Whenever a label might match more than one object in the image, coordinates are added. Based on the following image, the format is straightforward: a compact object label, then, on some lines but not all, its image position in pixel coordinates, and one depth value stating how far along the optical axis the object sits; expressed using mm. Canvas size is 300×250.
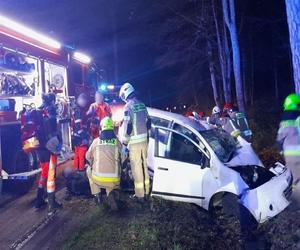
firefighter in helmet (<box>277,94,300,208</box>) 3456
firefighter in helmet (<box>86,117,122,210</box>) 3566
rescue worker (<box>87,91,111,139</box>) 5222
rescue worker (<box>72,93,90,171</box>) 4765
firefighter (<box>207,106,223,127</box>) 5525
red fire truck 4343
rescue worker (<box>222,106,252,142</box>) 5299
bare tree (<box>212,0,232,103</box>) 11502
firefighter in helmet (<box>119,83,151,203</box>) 3694
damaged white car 3273
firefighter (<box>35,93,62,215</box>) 3927
